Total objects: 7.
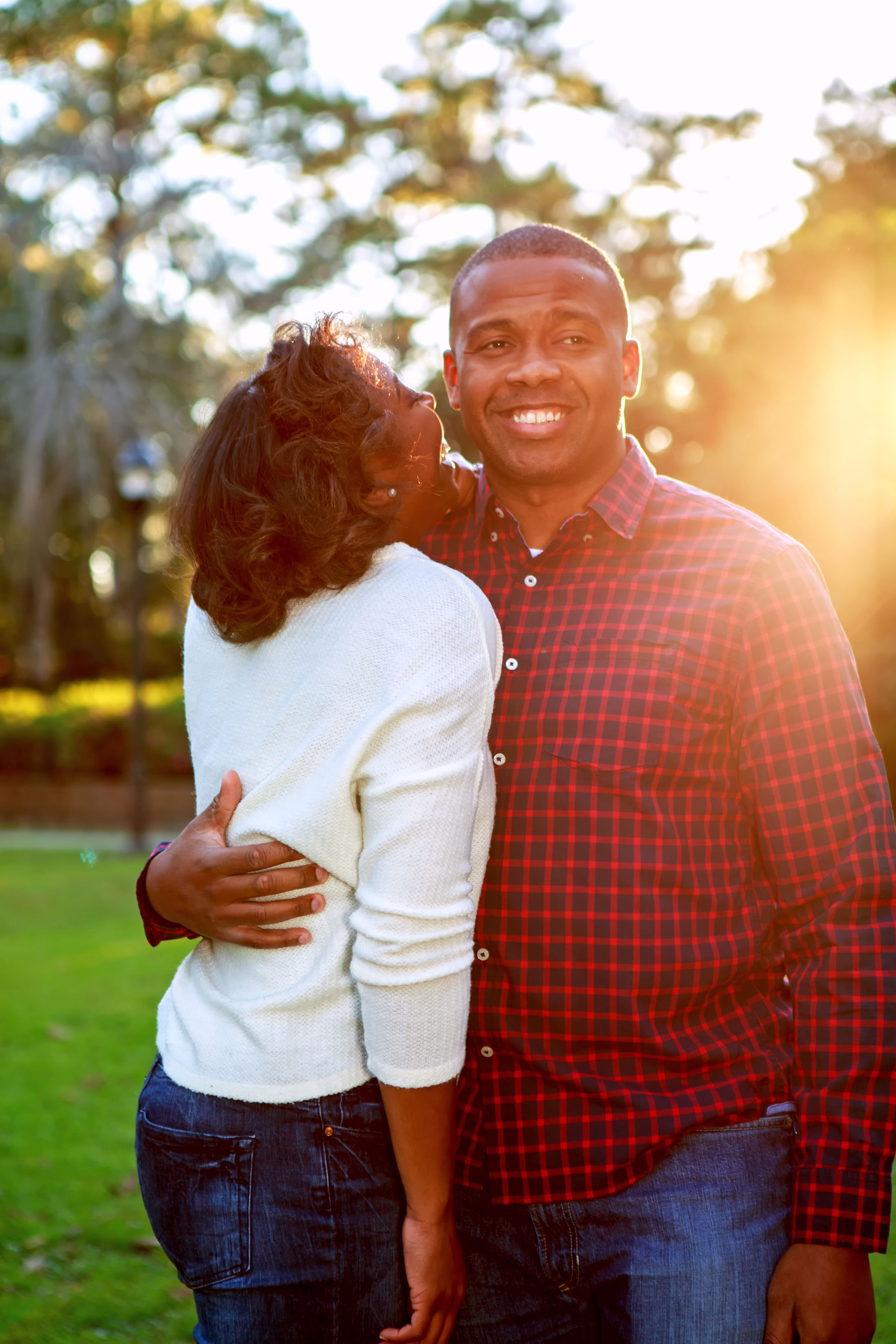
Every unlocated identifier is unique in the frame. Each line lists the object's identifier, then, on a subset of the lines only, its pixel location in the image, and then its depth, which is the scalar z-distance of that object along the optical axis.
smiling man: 1.88
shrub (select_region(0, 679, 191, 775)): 15.41
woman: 1.67
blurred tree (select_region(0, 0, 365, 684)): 20.64
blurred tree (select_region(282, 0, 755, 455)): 17.48
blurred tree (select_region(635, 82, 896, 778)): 8.80
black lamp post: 13.18
